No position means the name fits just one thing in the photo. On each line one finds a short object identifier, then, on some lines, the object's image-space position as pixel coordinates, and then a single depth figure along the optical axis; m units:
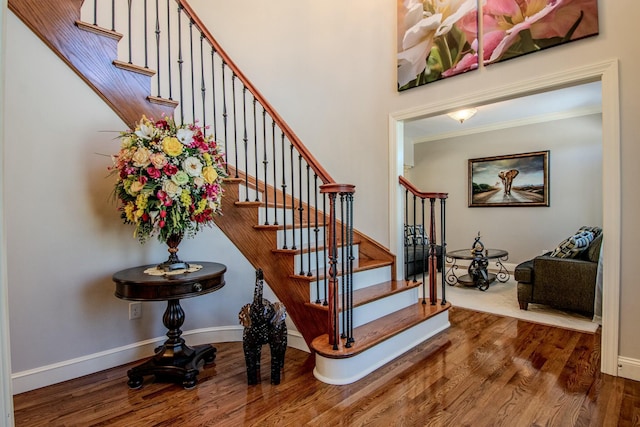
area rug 3.07
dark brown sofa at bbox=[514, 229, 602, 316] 3.11
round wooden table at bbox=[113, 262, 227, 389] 1.86
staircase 2.07
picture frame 5.34
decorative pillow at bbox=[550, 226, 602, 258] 3.37
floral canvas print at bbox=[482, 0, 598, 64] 2.19
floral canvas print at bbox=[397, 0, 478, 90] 2.69
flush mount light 4.59
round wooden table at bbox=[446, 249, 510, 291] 4.39
